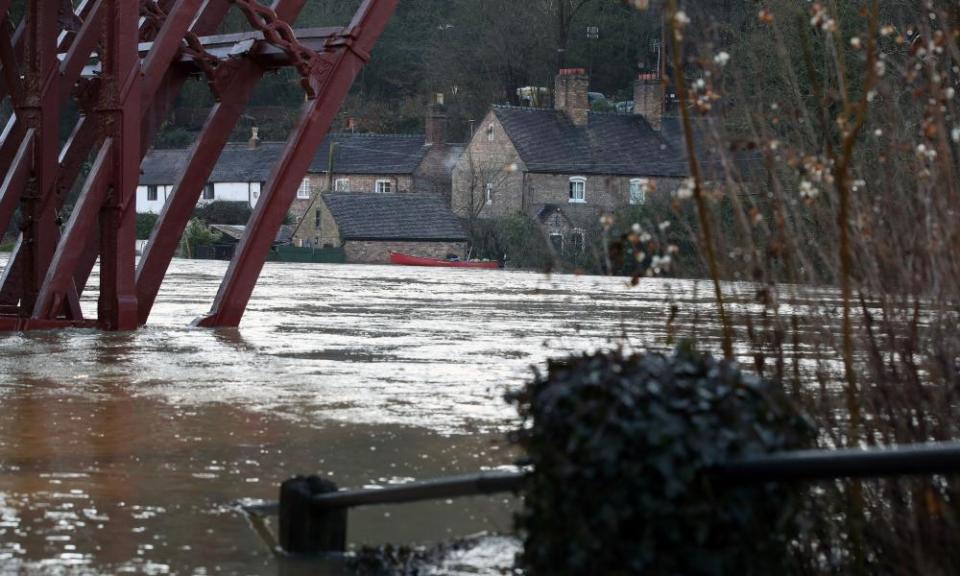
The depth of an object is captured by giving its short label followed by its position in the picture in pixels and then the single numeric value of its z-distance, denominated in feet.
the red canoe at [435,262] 190.90
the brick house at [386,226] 220.02
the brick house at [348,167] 253.44
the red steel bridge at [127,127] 40.22
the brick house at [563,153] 225.97
